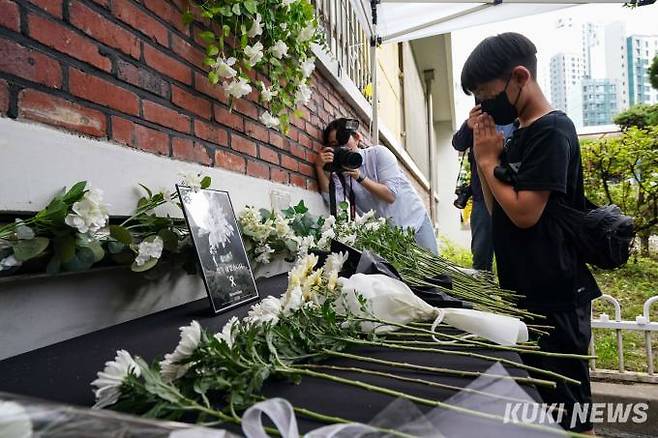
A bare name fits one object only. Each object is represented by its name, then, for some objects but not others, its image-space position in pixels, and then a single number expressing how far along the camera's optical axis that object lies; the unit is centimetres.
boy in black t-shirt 131
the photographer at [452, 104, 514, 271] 264
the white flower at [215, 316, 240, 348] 60
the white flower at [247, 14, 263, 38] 164
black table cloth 58
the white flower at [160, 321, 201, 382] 55
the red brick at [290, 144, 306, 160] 247
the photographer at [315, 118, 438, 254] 279
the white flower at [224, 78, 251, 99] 158
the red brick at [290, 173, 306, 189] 246
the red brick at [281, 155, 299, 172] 234
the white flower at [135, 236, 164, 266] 100
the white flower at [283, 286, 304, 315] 74
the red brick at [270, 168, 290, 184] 218
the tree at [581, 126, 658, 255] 545
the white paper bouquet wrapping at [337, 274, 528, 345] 83
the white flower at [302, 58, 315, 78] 207
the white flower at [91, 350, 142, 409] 51
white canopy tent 325
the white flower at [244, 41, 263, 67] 161
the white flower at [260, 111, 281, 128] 196
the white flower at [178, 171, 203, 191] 120
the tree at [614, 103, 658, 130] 938
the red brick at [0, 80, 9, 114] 86
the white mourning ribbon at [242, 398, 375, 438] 42
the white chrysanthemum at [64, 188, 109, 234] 83
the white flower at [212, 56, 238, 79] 152
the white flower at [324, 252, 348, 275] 98
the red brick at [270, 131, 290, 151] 219
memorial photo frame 113
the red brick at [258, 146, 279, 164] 206
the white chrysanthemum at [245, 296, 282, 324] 69
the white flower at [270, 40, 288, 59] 183
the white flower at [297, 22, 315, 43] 195
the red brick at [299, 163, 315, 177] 262
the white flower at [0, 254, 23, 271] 75
